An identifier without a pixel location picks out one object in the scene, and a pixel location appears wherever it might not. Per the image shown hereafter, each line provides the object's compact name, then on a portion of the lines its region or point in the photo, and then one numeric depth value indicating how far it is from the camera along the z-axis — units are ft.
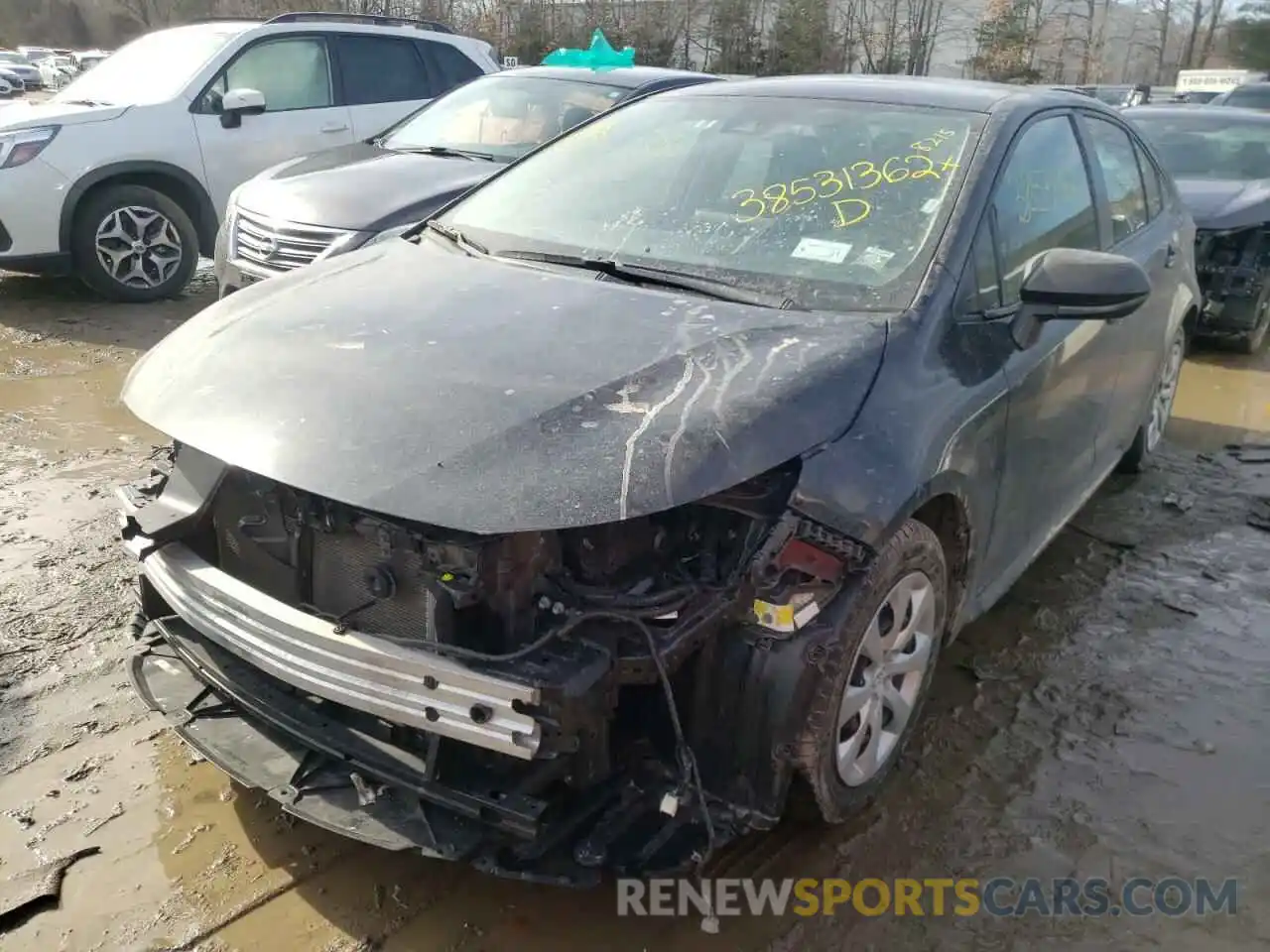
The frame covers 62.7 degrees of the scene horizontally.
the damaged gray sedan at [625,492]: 7.13
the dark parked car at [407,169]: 19.03
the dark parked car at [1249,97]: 51.72
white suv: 23.24
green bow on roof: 26.73
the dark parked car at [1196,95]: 75.82
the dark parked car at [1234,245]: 24.11
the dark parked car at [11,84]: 96.62
